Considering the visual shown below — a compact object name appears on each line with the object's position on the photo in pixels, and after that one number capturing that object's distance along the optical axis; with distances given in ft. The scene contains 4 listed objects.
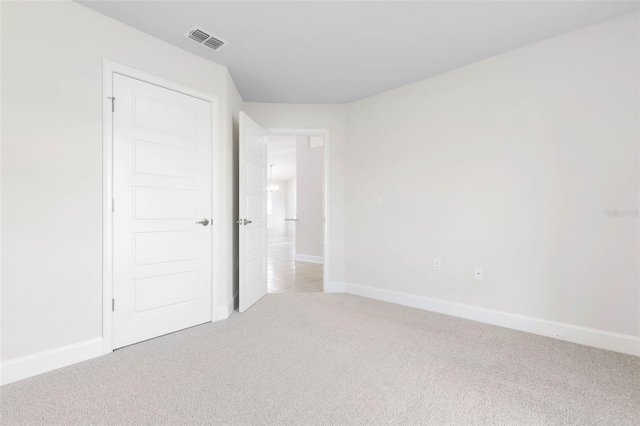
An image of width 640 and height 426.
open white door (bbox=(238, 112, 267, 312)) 10.44
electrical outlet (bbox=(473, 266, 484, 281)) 9.55
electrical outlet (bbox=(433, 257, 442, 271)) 10.46
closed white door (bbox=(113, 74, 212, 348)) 7.63
